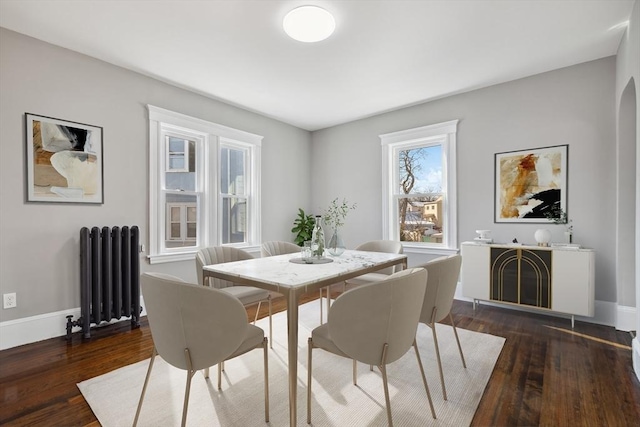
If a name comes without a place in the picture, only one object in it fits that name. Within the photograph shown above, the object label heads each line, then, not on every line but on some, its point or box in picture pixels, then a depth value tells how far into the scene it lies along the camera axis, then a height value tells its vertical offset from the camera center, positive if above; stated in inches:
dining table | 60.2 -14.5
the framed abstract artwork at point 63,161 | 109.2 +19.8
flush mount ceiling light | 92.9 +60.3
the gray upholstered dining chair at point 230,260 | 100.3 -17.0
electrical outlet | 103.4 -29.8
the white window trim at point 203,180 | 140.6 +18.7
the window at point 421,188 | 165.6 +15.1
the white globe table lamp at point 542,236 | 130.3 -10.0
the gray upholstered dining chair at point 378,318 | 55.2 -19.7
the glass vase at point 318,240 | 91.9 -8.1
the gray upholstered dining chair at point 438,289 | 74.8 -19.3
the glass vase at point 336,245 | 100.8 -10.5
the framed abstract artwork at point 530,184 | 134.2 +13.6
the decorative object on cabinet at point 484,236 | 146.4 -11.0
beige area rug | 67.4 -45.4
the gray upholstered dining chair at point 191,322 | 53.2 -19.7
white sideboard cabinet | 119.3 -27.0
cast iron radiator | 113.0 -24.6
